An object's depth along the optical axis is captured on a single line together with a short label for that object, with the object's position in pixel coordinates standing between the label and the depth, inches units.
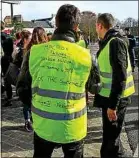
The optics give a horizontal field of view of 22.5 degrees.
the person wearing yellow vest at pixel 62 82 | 101.2
